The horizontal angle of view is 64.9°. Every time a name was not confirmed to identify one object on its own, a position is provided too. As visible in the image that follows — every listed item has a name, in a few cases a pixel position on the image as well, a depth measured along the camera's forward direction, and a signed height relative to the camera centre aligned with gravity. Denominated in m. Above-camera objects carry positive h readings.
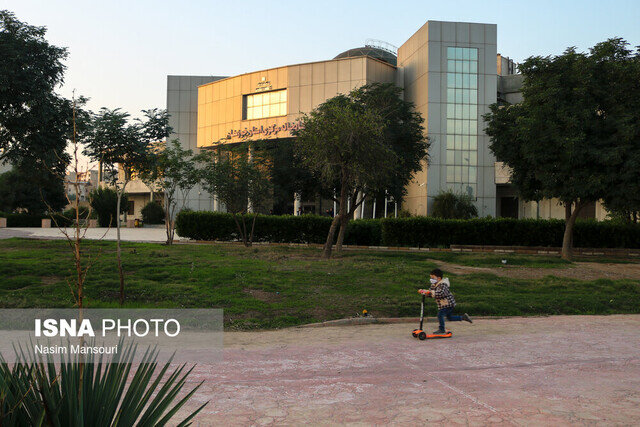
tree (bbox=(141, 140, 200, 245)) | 26.89 +2.61
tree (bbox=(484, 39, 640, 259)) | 20.59 +4.56
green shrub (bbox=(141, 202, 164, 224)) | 63.75 +0.71
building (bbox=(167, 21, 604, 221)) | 48.75 +13.19
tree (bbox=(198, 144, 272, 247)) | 25.77 +2.09
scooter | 9.08 -2.00
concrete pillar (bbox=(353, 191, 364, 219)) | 49.89 +1.21
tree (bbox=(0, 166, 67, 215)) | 60.22 +2.59
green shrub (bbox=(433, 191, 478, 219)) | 45.31 +1.81
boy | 9.43 -1.32
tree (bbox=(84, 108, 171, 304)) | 18.78 +3.01
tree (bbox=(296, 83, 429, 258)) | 19.28 +3.28
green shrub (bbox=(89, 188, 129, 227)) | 54.03 +1.72
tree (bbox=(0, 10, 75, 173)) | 17.39 +4.32
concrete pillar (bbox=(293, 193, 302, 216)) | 27.78 +1.48
